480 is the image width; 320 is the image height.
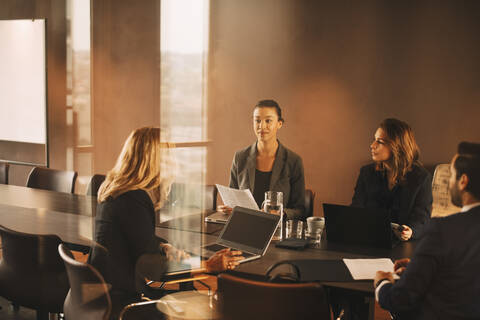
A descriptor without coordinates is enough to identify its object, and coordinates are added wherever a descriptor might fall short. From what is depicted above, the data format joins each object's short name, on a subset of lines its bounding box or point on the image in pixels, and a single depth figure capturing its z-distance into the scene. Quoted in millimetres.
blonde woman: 1872
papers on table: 1949
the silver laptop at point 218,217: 2704
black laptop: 2227
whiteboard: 2115
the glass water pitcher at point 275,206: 2461
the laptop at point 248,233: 2170
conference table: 1801
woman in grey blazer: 3094
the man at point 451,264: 1546
